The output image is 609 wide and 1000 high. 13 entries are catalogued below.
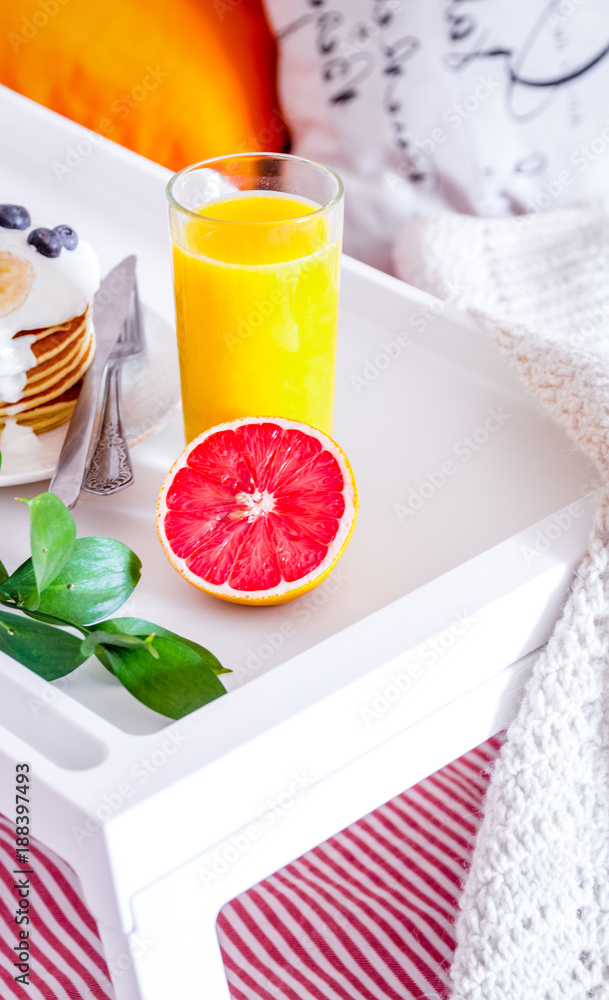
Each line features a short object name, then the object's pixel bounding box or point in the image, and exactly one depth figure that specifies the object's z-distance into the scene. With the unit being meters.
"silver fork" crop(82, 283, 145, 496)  1.00
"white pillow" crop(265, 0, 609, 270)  1.29
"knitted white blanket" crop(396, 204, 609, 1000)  0.90
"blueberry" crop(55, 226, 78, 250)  1.01
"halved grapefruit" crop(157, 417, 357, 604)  0.93
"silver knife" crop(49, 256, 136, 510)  0.97
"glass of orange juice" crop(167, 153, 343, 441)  0.96
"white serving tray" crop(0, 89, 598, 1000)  0.85
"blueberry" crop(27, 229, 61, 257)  1.01
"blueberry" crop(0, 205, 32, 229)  1.01
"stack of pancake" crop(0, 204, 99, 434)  0.99
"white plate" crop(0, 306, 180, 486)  1.00
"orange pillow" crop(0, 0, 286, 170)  1.34
